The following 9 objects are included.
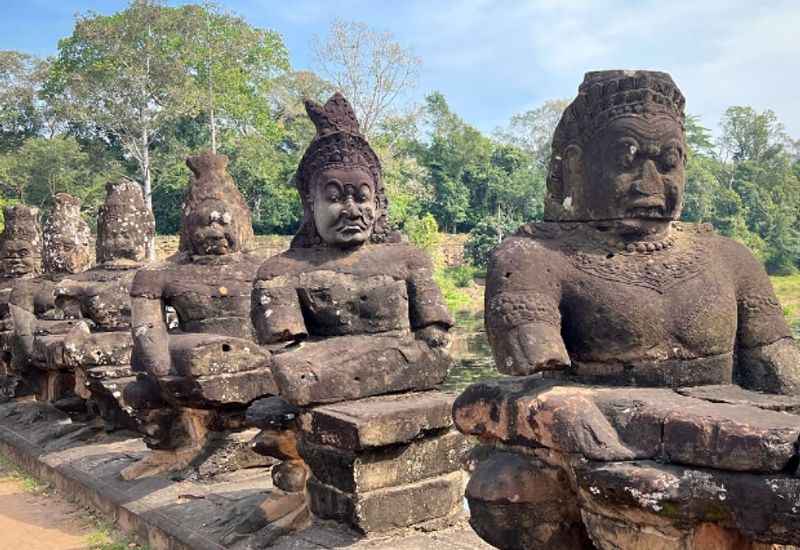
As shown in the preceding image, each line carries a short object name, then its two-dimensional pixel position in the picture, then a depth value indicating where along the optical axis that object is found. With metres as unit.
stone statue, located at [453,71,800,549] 2.77
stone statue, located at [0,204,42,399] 10.55
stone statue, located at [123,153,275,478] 5.65
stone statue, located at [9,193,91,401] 8.96
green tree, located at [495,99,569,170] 50.31
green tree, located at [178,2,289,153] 27.83
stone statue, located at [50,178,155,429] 7.54
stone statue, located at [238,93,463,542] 4.13
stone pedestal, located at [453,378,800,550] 2.37
